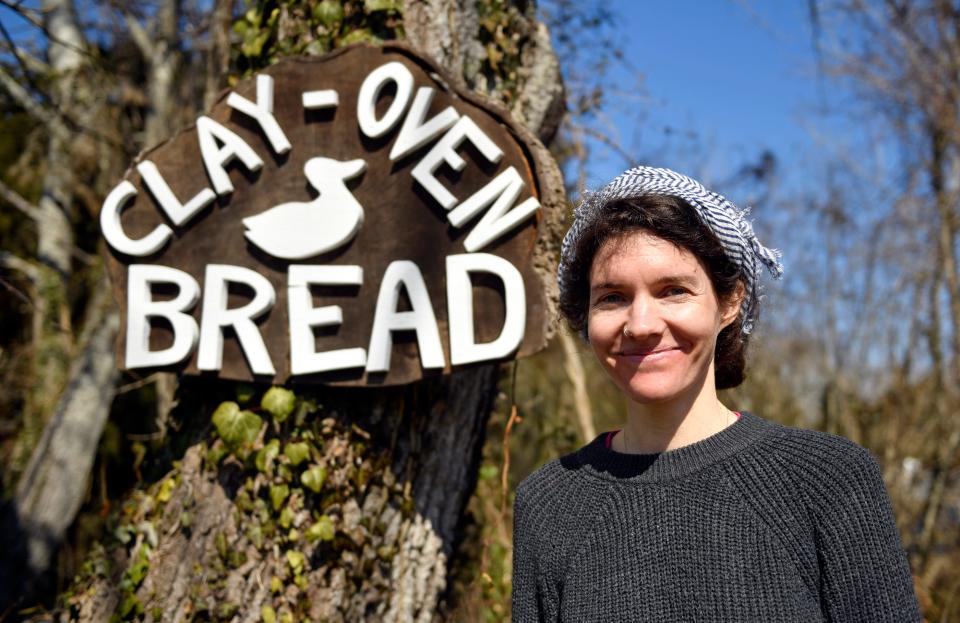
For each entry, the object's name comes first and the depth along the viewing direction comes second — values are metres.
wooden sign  2.40
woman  1.30
